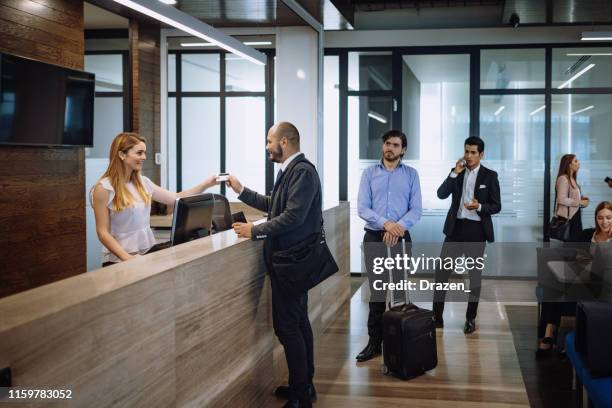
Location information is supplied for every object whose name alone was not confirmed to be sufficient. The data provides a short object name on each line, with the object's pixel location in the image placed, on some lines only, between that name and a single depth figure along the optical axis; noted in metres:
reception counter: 1.79
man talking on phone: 5.37
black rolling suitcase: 4.32
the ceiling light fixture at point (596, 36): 6.60
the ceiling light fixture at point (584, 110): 8.09
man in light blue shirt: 4.75
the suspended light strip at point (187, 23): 3.98
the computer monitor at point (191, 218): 3.58
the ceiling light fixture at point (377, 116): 8.42
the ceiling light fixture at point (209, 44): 8.15
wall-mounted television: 5.13
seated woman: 4.78
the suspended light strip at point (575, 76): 8.07
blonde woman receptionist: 3.54
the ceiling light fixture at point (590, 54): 8.04
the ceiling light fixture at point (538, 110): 8.19
